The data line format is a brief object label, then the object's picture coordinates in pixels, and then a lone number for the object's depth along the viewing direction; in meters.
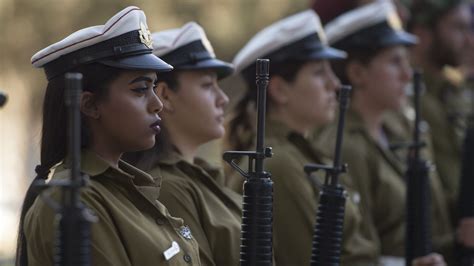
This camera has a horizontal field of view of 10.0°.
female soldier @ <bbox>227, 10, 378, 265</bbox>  12.99
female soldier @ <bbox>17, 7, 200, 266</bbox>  9.02
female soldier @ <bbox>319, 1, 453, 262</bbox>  14.62
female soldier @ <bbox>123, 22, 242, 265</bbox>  10.65
